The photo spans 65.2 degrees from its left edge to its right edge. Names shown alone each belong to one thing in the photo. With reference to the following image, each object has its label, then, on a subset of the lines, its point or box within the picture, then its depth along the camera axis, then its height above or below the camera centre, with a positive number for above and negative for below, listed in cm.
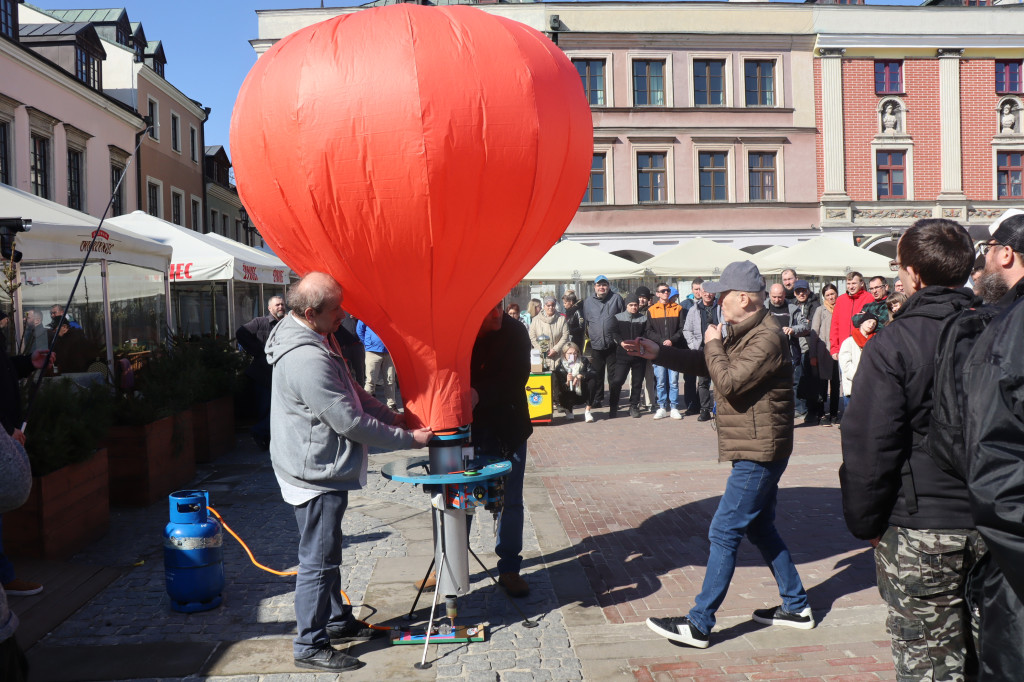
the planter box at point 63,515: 525 -124
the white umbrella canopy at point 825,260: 1511 +112
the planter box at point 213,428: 904 -112
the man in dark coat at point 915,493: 265 -60
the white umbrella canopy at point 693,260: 1639 +128
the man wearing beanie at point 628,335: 1224 -19
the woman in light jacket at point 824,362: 1084 -59
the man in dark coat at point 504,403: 471 -46
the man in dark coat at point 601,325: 1236 -3
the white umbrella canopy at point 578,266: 1530 +113
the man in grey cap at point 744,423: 397 -52
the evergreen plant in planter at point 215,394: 905 -74
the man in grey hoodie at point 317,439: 371 -52
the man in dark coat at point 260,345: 939 -17
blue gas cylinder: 456 -128
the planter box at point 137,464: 693 -114
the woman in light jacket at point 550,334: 1245 -15
